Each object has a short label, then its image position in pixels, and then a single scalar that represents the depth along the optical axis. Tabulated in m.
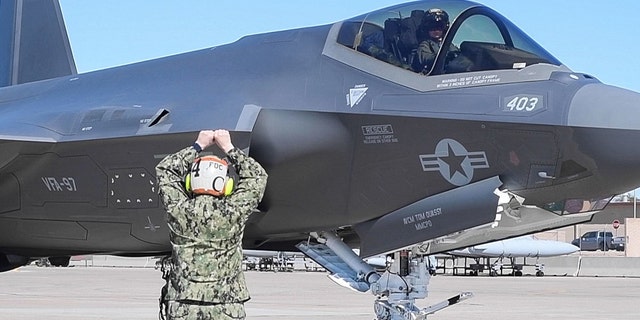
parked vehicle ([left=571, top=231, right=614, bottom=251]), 75.25
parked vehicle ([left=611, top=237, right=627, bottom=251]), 75.49
